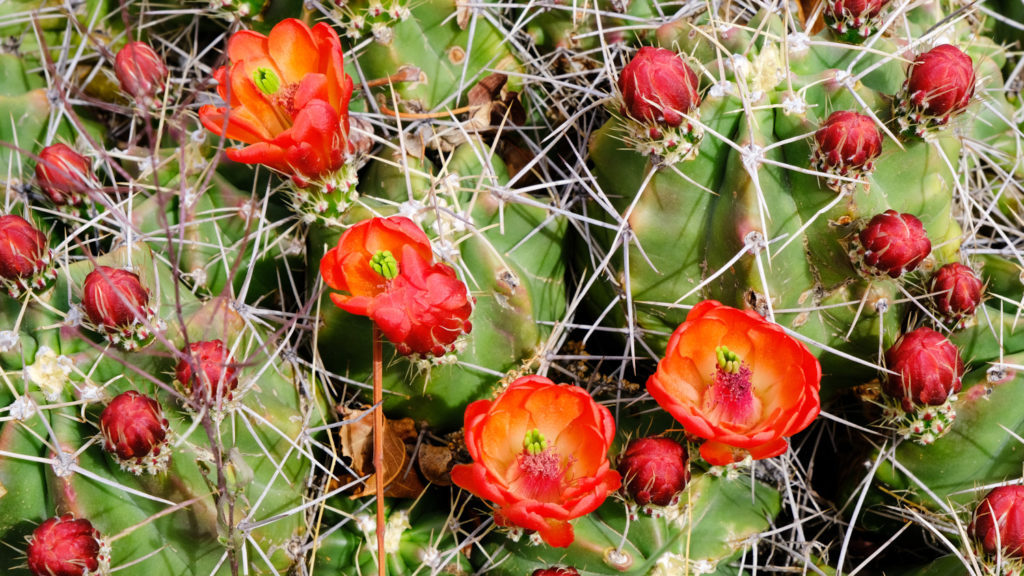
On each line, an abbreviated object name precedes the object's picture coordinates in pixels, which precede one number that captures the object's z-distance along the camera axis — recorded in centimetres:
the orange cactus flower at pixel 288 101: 58
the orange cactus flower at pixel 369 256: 57
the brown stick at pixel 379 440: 59
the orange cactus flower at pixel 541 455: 56
